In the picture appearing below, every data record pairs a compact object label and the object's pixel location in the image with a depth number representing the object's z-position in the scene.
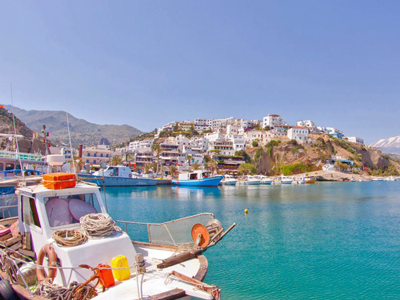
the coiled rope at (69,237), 6.69
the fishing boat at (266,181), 93.62
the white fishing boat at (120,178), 74.94
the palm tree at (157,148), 112.16
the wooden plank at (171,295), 5.62
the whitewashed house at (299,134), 127.18
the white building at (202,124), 169.38
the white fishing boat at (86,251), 6.14
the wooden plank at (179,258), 7.32
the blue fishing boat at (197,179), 76.35
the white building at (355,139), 183.14
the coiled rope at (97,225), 7.13
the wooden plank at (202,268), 6.93
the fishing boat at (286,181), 95.48
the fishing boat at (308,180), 97.80
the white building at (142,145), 129.10
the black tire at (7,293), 6.18
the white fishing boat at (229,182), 88.06
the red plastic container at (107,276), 6.34
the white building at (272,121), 152.25
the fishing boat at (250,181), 90.37
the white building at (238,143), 129.05
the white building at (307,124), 163.56
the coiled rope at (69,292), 5.90
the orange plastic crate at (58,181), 8.12
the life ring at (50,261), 6.73
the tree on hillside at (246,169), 111.31
